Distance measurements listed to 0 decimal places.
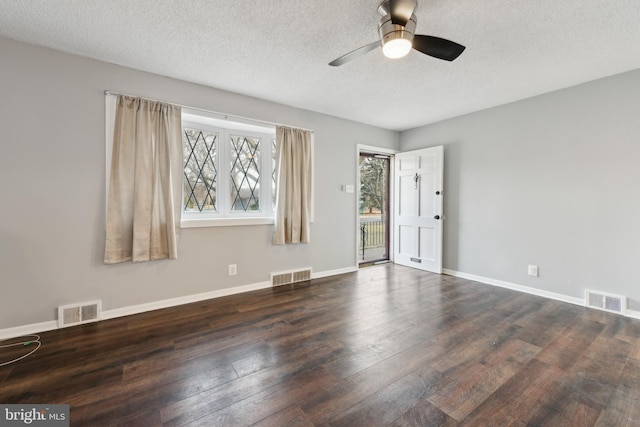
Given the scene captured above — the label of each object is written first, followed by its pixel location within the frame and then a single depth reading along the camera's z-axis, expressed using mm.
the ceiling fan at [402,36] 1766
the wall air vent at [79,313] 2479
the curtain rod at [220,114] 2650
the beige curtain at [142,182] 2662
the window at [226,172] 3256
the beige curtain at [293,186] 3688
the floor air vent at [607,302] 2824
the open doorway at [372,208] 6079
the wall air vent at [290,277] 3750
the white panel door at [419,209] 4395
